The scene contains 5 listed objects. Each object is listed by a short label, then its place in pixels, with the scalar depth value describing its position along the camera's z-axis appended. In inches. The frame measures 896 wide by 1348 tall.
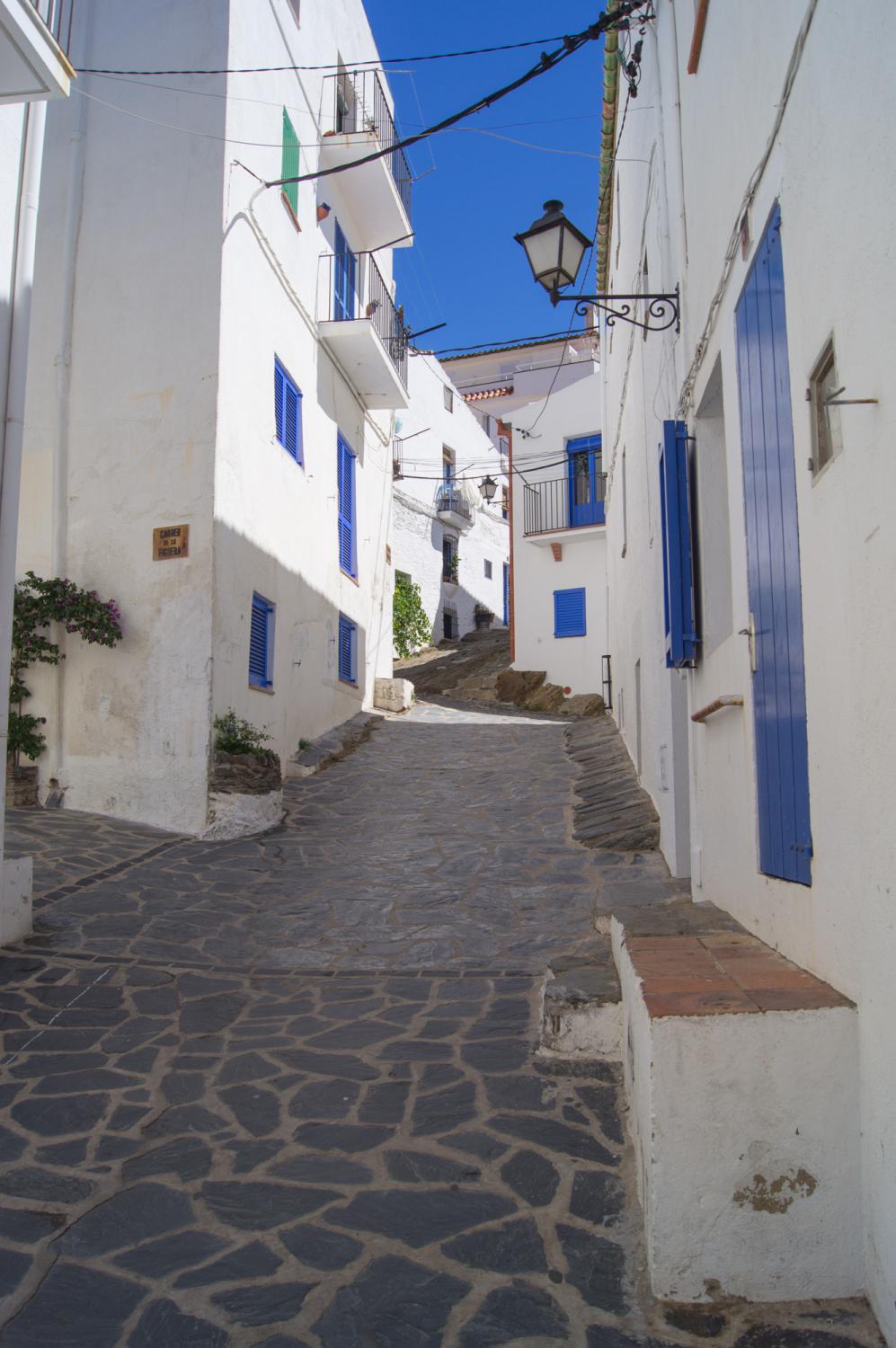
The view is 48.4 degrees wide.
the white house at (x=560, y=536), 788.6
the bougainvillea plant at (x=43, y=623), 366.3
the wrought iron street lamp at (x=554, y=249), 283.6
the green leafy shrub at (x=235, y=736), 367.2
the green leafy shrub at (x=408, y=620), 960.3
